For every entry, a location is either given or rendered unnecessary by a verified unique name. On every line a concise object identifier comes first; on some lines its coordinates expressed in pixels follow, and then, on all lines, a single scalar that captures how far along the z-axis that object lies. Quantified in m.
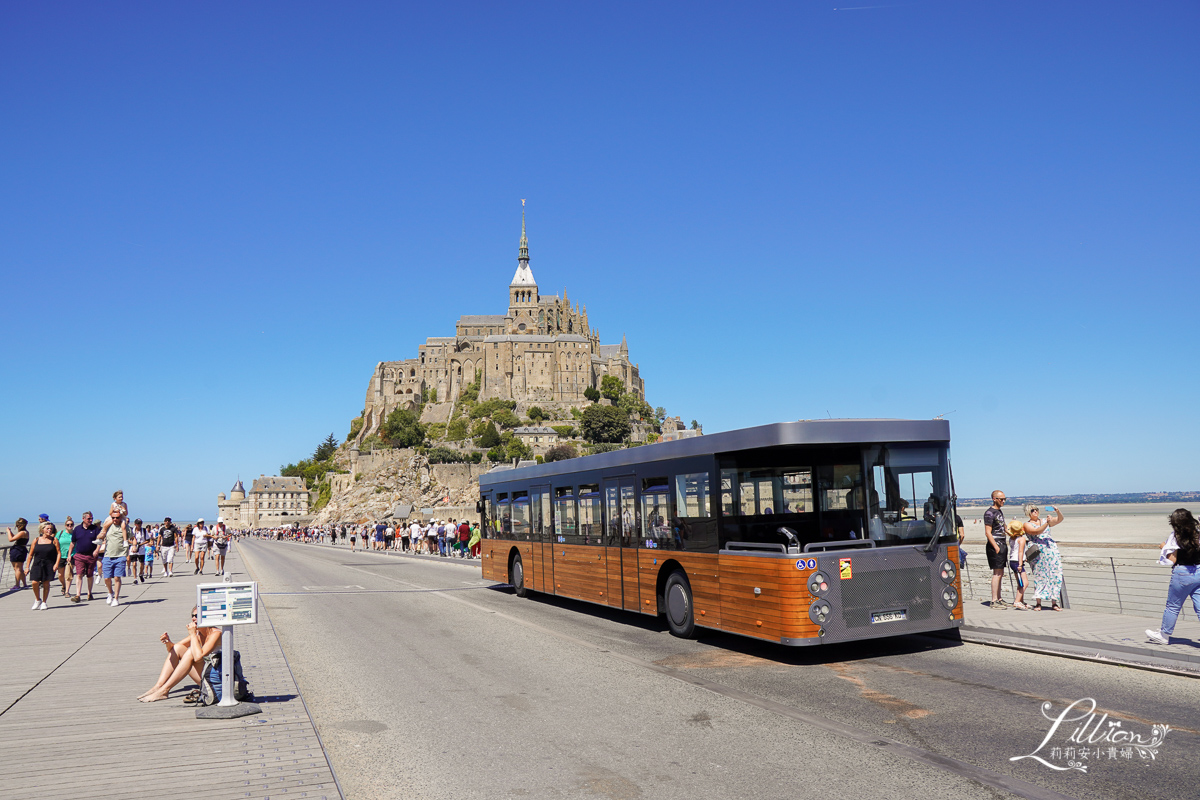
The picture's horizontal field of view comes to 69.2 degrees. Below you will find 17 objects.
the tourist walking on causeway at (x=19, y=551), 19.96
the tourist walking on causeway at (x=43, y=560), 16.77
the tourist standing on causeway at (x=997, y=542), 13.69
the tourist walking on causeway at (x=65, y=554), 19.56
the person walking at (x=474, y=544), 36.75
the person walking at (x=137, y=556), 24.72
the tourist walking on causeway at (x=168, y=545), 28.94
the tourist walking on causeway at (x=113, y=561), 17.88
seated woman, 8.24
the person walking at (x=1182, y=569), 9.62
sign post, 7.71
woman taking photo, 13.02
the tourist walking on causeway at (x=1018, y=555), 13.59
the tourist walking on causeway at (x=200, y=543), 31.56
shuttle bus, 9.96
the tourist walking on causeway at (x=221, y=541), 30.69
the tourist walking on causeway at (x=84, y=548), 17.73
